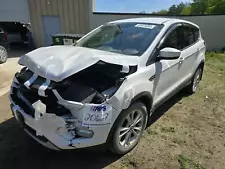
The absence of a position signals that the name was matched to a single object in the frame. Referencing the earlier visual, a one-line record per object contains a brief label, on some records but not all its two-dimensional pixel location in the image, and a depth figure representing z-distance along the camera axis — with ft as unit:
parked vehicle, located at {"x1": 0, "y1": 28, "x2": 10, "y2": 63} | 21.72
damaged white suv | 5.91
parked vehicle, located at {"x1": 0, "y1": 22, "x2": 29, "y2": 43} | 30.50
